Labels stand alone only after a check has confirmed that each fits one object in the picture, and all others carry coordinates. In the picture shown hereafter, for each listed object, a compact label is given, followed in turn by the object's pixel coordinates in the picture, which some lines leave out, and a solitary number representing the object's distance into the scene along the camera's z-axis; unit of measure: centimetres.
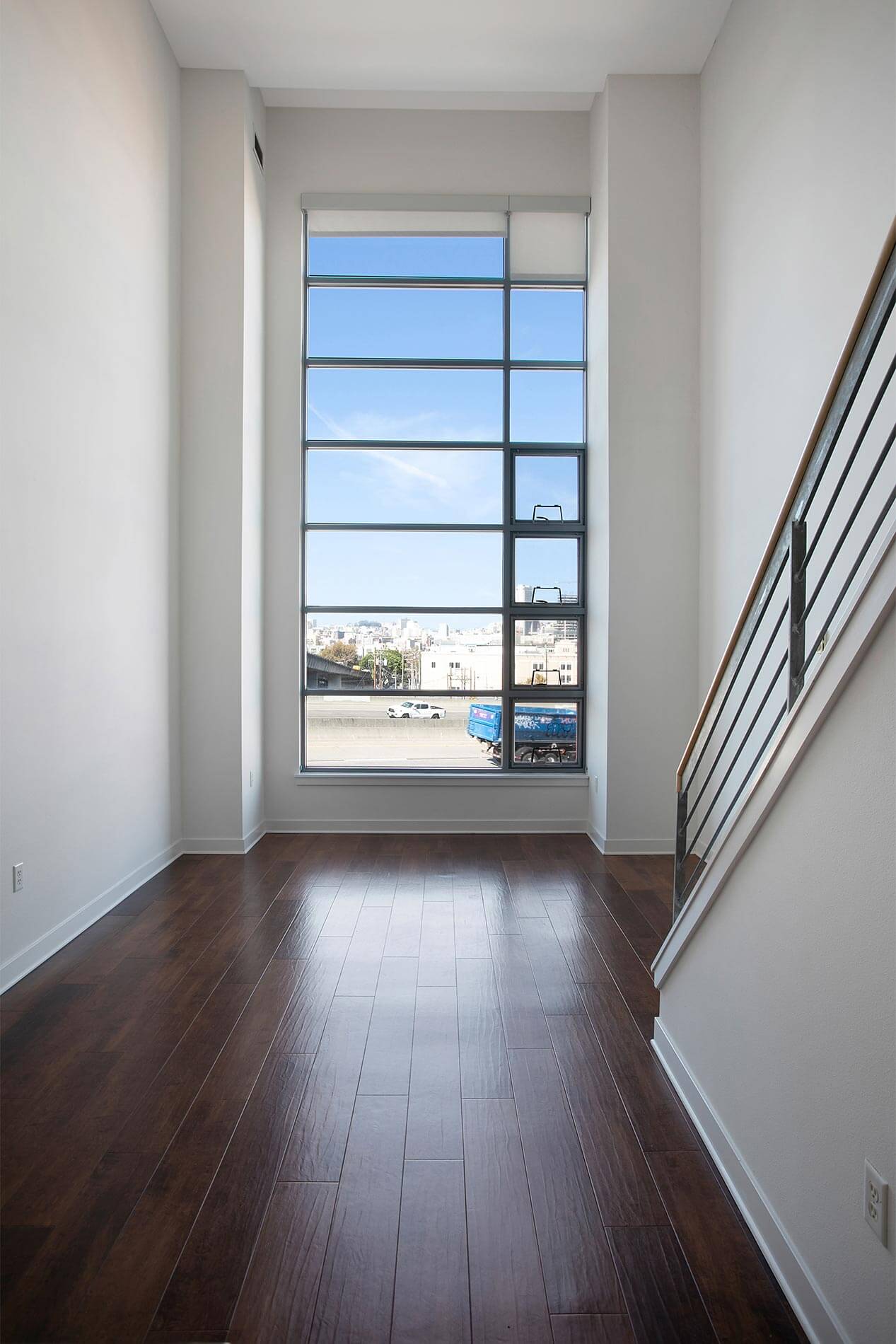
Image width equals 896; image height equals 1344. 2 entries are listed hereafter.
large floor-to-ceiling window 584
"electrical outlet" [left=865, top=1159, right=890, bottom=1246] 138
